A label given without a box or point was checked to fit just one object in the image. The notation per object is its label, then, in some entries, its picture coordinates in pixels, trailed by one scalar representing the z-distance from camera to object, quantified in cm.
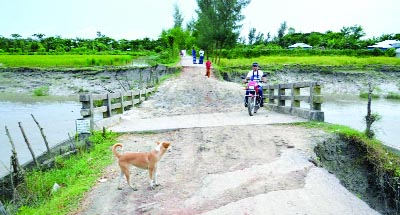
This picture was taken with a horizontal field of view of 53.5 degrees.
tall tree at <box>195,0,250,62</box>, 3625
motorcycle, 1277
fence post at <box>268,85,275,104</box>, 1495
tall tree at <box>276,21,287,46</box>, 9758
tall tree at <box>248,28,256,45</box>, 9712
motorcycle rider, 1294
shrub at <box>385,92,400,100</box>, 3191
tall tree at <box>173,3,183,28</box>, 6669
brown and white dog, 616
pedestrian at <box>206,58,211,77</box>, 2782
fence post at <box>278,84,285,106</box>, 1374
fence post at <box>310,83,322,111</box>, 1111
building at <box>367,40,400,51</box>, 6046
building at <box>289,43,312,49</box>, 7208
